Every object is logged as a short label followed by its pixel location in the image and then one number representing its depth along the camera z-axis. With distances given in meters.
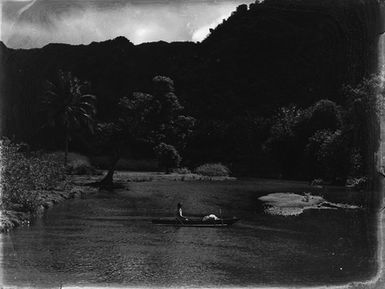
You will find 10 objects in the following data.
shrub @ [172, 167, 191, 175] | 84.50
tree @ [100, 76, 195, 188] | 84.06
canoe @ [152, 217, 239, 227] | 33.53
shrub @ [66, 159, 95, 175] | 72.81
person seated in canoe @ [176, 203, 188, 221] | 33.88
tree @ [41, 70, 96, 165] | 80.00
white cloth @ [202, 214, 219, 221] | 33.75
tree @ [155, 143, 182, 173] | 85.50
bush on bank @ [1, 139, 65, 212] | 34.94
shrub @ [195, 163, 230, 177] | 83.69
